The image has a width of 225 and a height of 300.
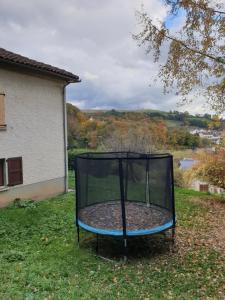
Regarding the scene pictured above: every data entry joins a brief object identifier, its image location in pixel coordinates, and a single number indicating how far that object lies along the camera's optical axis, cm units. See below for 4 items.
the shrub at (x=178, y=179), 1286
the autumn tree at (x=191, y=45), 374
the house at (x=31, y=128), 713
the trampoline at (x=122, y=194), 424
